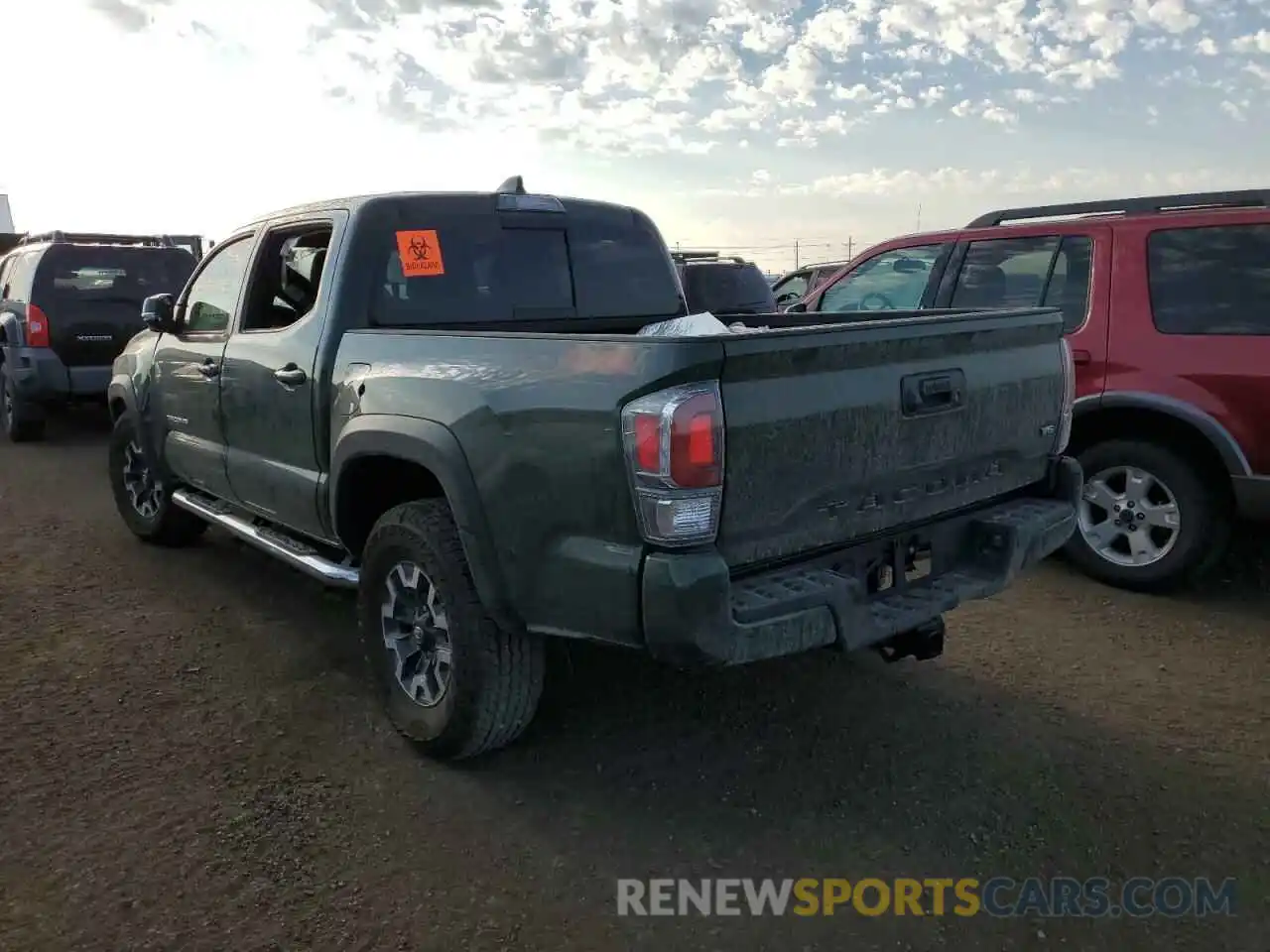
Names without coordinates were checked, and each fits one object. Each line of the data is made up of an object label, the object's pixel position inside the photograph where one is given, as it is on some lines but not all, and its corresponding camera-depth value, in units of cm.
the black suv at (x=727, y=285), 959
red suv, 455
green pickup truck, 252
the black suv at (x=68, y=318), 926
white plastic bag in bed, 394
